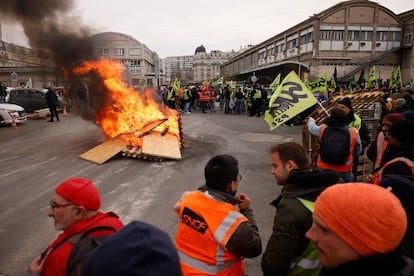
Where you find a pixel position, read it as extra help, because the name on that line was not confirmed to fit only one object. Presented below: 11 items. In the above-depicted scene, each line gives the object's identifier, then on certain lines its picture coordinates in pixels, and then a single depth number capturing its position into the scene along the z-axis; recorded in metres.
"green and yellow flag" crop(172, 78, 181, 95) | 23.22
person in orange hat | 1.27
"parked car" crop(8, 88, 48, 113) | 20.06
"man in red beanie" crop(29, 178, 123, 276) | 1.86
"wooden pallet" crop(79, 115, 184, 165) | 9.02
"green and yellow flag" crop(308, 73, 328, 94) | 16.06
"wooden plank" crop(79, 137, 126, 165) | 8.94
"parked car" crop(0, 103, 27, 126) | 15.80
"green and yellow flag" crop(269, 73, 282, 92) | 18.55
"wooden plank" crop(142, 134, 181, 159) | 9.02
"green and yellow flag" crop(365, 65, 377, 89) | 17.12
